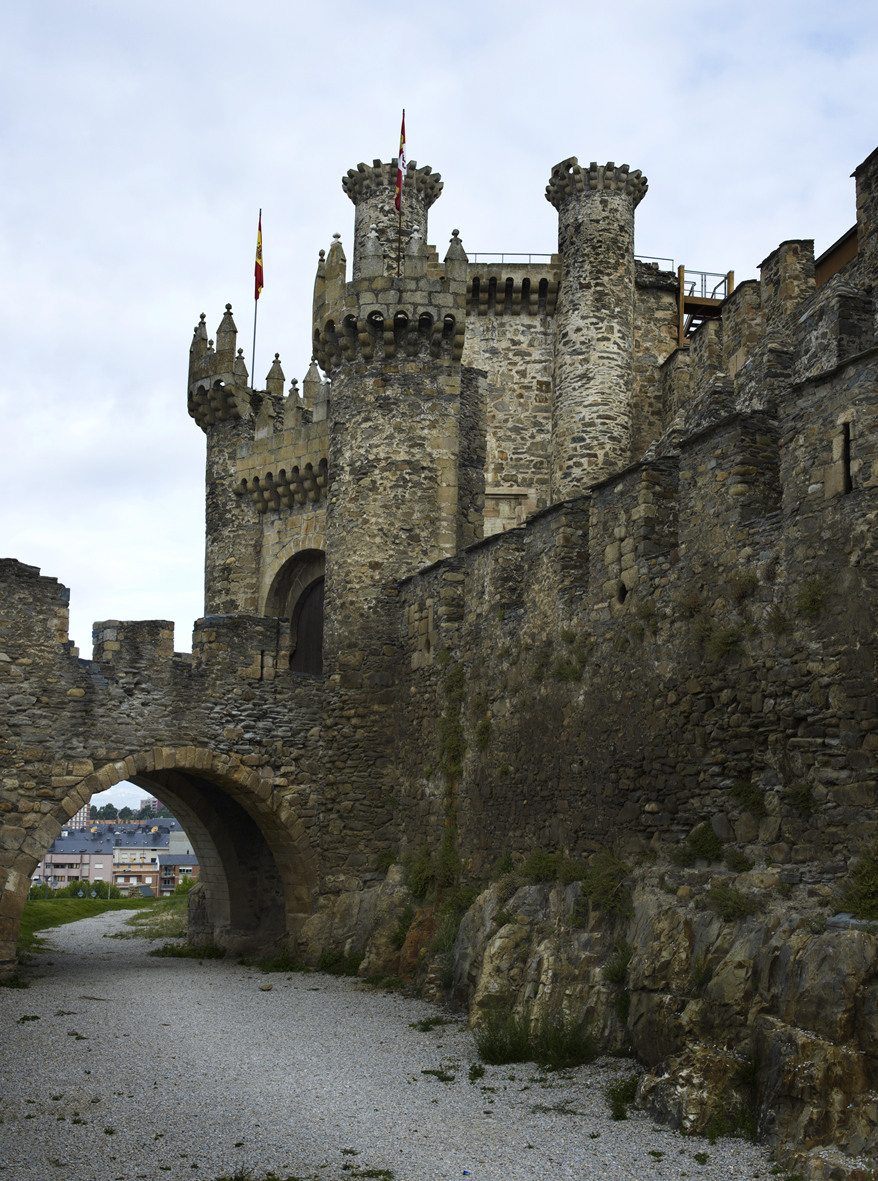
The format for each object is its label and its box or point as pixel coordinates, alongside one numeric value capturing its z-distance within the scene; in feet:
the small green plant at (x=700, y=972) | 28.53
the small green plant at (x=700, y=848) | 31.60
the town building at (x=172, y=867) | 294.25
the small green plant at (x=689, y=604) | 33.86
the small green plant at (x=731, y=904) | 28.58
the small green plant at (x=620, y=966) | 32.30
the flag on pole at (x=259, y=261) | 80.89
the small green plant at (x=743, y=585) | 31.58
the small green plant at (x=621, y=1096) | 27.12
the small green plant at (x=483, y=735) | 45.37
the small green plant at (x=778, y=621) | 30.22
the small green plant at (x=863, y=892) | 25.53
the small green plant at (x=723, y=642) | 31.99
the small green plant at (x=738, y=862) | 30.07
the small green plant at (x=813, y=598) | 29.04
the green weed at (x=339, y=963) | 49.90
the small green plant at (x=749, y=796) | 30.30
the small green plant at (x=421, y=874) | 48.03
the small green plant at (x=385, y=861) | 52.47
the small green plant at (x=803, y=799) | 28.60
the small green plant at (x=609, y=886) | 34.22
